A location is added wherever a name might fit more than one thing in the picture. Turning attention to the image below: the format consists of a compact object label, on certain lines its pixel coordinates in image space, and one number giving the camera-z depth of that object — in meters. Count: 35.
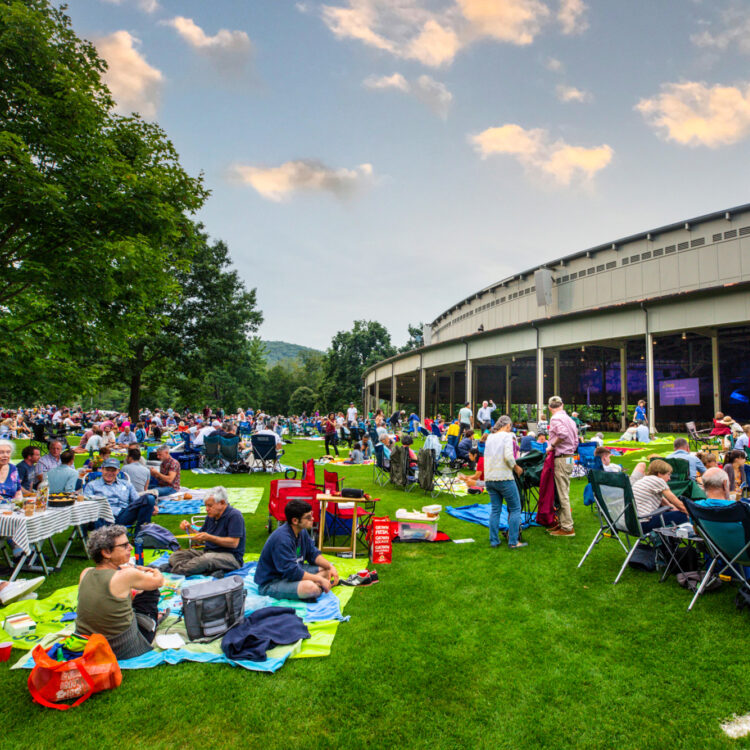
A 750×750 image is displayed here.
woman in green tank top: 3.46
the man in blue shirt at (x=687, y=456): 8.12
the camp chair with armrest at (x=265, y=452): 13.92
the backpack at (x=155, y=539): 6.52
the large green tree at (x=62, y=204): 8.91
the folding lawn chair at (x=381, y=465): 11.70
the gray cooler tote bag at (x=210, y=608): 3.98
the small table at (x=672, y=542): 4.88
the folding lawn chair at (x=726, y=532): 4.07
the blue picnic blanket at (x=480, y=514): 7.90
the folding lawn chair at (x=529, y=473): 7.93
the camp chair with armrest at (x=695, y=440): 15.51
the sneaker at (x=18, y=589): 4.66
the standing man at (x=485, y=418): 20.67
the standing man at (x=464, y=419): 18.75
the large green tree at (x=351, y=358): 63.66
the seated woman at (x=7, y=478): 6.24
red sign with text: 6.00
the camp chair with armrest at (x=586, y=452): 12.03
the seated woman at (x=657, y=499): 5.56
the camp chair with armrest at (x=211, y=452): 14.27
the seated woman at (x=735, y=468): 7.13
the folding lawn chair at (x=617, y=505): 5.14
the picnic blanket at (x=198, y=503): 8.84
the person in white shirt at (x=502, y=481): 6.48
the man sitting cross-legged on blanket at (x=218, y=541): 5.46
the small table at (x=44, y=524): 5.06
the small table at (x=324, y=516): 6.34
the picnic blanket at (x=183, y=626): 3.63
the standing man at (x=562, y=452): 6.83
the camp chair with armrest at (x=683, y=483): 6.34
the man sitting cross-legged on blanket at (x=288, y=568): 4.85
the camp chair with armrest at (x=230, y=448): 14.08
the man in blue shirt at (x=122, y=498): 6.59
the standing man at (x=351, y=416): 25.48
